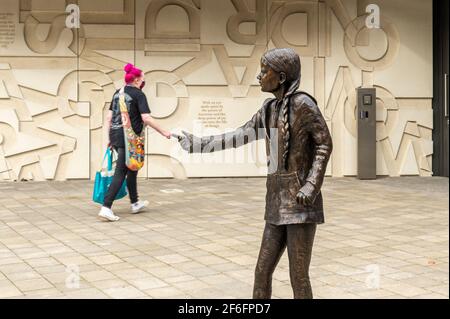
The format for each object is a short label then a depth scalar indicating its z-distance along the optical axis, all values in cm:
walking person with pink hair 849
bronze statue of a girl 409
